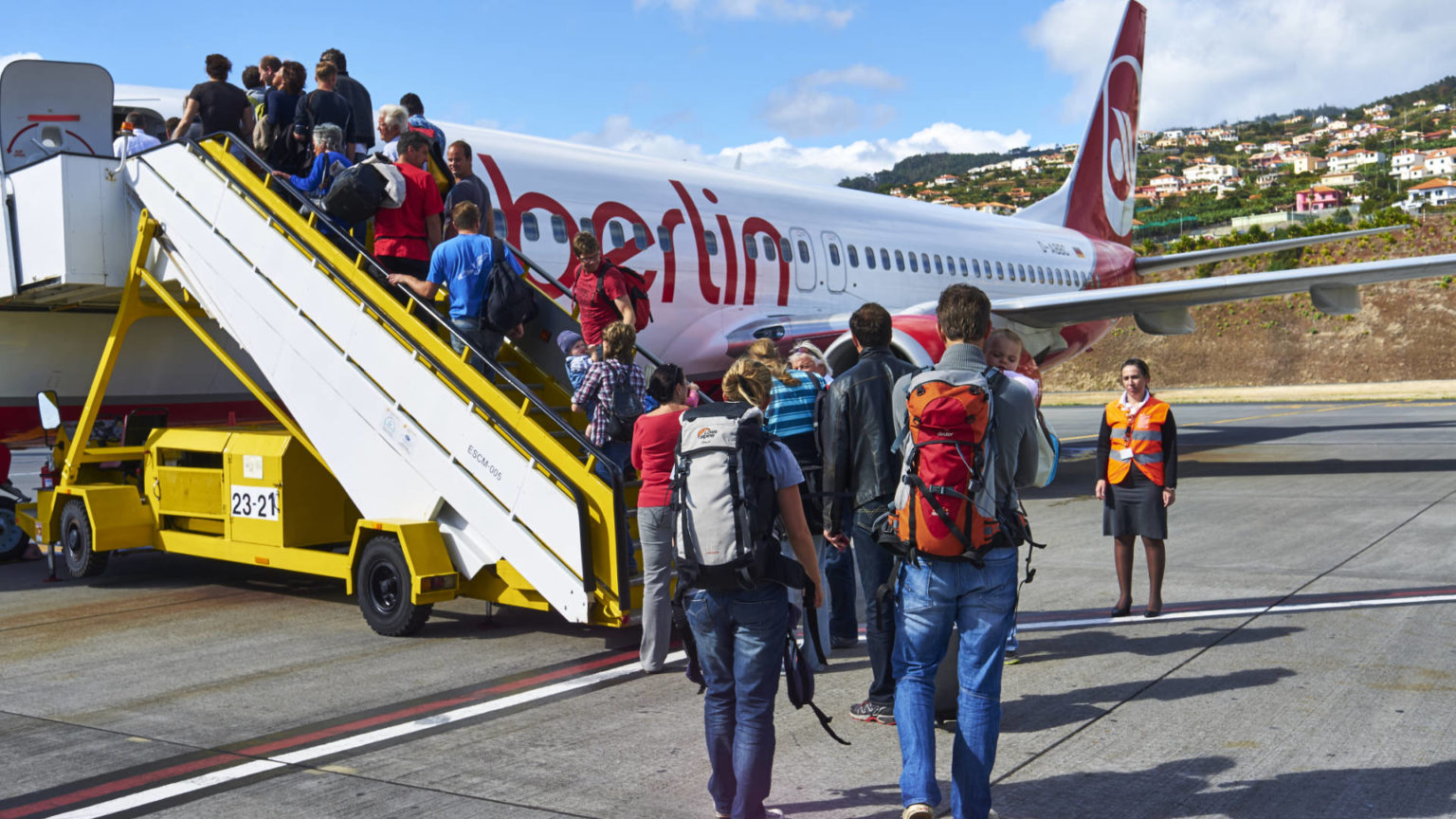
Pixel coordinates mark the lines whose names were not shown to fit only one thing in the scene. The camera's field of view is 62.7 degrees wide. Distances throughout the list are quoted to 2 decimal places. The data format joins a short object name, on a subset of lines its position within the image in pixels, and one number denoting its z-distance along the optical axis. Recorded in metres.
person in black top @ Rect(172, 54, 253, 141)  8.59
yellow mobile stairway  6.06
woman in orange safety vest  6.70
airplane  11.07
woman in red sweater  5.00
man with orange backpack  3.58
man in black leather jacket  5.05
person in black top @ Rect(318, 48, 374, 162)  8.70
